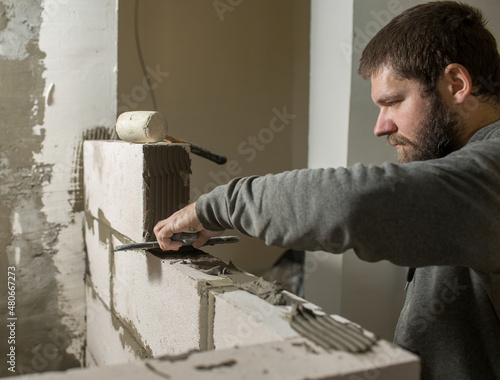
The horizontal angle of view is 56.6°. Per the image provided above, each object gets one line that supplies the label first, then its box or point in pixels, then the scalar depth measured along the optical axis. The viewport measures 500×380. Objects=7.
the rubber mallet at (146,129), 1.56
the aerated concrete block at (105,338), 1.77
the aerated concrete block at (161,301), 1.25
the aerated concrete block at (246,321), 0.93
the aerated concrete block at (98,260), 2.01
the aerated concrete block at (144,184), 1.49
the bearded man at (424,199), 0.83
